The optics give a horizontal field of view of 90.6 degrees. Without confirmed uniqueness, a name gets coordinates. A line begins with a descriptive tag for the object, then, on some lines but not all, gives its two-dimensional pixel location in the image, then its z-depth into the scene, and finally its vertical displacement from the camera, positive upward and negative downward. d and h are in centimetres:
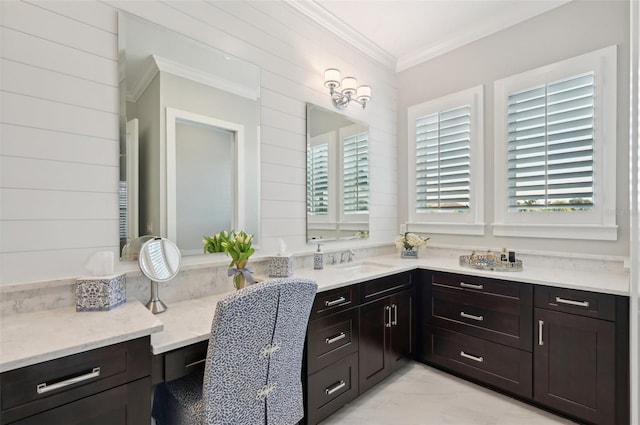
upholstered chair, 123 -66
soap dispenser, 255 -40
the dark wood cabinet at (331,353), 191 -91
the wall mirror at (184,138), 170 +45
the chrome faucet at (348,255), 292 -41
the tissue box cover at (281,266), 215 -37
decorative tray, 249 -42
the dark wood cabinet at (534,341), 190 -91
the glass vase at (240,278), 188 -40
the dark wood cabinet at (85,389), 99 -61
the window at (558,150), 235 +50
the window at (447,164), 305 +49
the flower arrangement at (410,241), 319 -31
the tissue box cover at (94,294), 142 -37
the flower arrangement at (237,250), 188 -24
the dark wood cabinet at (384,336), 230 -98
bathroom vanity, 109 -68
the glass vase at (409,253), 321 -42
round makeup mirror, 161 -27
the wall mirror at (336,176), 269 +32
